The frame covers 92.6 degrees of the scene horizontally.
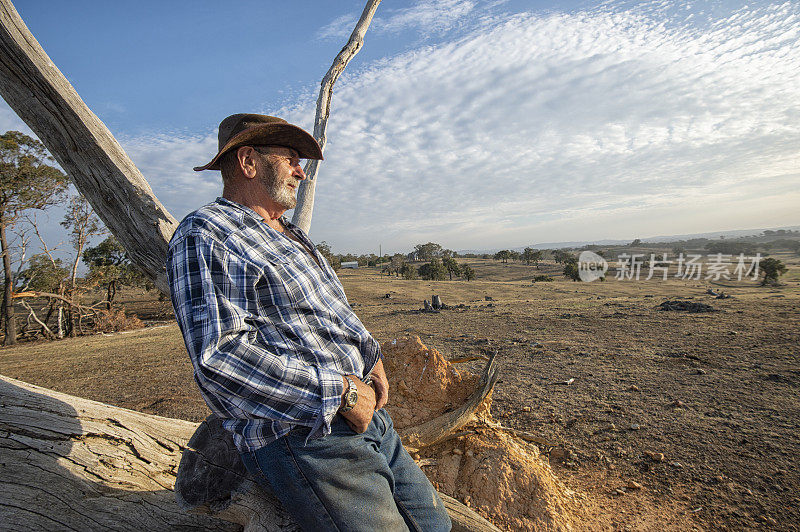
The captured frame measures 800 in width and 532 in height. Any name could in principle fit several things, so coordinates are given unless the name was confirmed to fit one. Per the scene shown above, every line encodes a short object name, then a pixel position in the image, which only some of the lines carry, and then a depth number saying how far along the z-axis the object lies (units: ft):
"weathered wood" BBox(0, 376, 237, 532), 5.50
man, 4.66
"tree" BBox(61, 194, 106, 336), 52.65
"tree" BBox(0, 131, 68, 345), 46.78
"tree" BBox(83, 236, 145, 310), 61.46
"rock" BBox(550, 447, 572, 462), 12.80
